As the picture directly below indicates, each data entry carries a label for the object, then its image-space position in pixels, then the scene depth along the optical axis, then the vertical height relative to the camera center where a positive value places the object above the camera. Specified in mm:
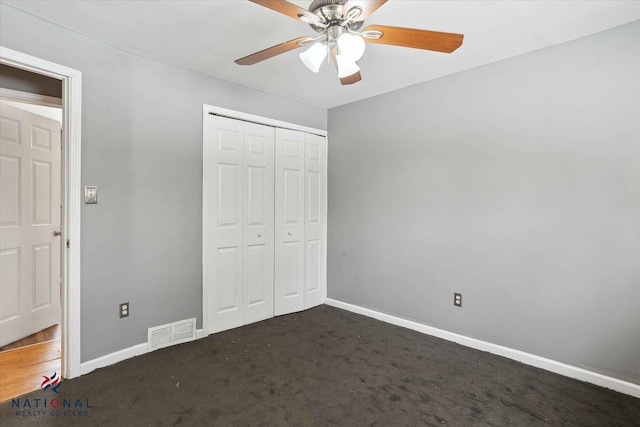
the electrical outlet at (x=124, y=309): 2547 -808
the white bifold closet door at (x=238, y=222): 3066 -145
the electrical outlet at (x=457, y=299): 2949 -816
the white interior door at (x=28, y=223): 2842 -167
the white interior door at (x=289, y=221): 3613 -151
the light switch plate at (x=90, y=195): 2352 +77
